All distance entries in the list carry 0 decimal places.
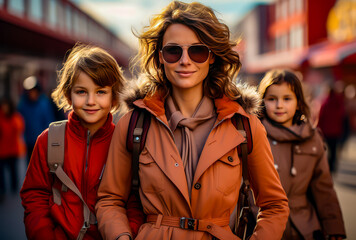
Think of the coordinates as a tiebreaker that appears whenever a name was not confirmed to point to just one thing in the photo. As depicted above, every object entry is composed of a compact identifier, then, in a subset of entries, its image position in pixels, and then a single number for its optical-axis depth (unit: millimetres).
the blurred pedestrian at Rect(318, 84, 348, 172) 9148
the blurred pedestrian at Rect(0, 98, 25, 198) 7789
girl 2980
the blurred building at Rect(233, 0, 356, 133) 20750
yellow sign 22594
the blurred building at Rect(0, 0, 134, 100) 10461
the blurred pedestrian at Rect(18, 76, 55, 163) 7105
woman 2092
